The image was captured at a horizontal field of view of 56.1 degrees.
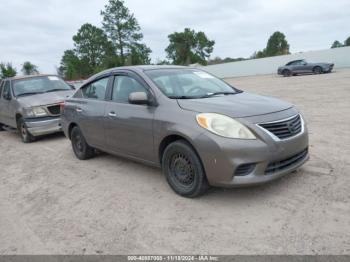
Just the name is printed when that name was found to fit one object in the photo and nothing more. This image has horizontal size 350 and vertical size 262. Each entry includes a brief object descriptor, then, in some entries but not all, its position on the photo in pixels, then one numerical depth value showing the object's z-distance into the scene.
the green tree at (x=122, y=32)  63.03
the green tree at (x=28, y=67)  47.63
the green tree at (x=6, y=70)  38.09
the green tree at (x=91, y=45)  64.06
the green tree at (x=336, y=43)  87.40
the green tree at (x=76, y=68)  63.78
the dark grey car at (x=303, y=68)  26.23
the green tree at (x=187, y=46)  71.12
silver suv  8.37
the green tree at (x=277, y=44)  77.81
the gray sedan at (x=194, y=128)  3.65
